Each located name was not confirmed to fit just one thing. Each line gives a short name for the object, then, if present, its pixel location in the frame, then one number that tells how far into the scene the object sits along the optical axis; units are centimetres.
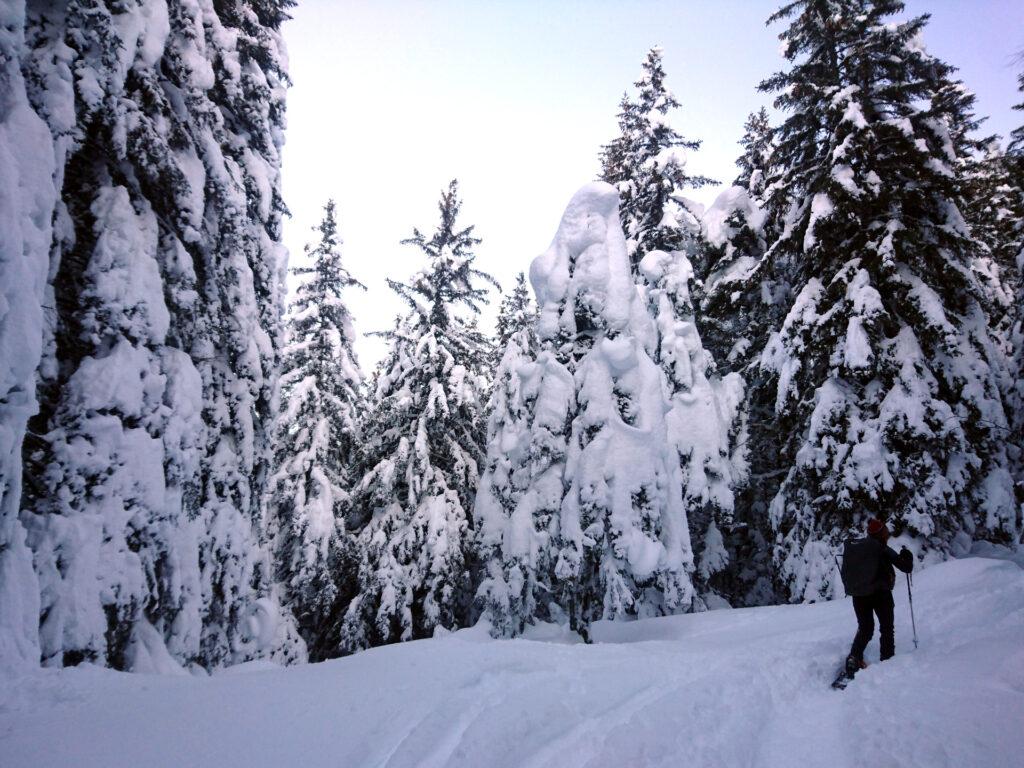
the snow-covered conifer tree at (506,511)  1191
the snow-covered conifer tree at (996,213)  1878
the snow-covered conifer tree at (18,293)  431
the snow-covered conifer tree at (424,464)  1598
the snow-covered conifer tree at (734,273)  1576
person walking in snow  643
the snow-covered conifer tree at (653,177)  1677
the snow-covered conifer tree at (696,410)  1373
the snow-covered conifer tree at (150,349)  583
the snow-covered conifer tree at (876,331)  1023
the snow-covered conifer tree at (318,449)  1719
